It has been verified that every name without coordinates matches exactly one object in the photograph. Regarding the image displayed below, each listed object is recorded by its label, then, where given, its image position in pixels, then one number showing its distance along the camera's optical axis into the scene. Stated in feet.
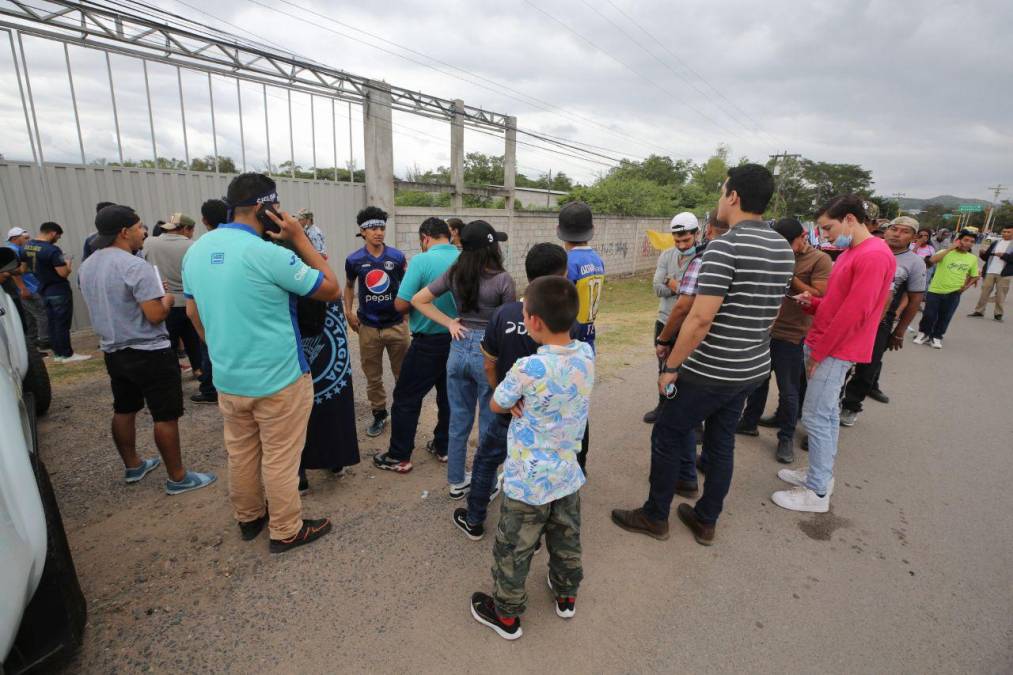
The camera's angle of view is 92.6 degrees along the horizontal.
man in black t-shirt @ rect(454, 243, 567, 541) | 7.80
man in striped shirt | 7.88
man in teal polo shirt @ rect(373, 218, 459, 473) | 10.64
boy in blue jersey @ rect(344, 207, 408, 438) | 12.47
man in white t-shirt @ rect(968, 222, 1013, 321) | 31.01
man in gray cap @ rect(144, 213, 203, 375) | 15.39
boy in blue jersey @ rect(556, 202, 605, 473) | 9.80
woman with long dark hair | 9.35
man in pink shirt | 9.91
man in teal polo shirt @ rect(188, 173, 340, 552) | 7.43
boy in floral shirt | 6.33
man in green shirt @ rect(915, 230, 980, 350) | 24.31
